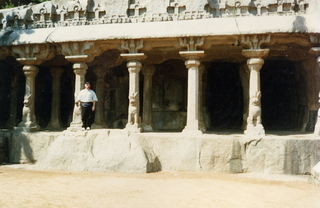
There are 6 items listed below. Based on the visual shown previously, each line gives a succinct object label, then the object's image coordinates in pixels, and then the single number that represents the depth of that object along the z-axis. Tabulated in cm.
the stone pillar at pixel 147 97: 1026
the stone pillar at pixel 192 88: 816
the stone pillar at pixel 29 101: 933
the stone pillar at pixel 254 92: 789
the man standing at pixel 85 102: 873
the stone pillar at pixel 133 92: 853
